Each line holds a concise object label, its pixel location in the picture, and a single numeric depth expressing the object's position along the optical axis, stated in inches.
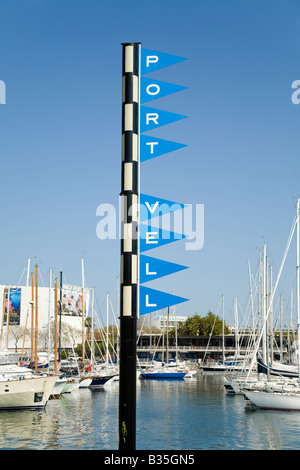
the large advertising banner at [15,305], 4504.7
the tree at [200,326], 4844.0
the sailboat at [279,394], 1226.6
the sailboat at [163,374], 2682.1
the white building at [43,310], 4434.1
